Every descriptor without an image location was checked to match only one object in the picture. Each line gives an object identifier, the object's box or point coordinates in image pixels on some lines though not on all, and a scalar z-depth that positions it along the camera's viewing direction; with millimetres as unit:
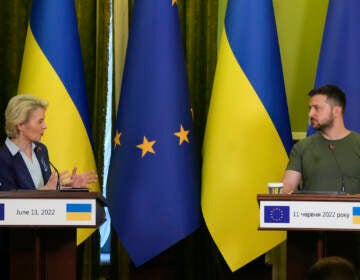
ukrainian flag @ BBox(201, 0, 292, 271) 9406
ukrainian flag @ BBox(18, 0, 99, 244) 9738
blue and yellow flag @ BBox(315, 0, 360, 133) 9645
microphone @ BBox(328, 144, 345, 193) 8650
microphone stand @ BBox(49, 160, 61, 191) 8003
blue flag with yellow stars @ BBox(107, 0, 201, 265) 9565
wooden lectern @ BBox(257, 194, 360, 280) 7278
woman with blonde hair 8043
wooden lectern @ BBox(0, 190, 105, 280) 7203
